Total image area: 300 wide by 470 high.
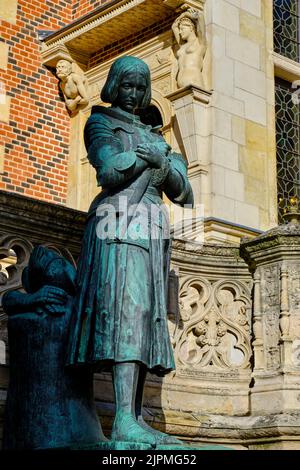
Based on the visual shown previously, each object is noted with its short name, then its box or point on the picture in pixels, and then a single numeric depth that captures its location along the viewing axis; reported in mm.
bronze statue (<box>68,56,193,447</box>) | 4977
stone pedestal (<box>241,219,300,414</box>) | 6352
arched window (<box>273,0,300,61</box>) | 13268
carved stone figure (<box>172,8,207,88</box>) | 11938
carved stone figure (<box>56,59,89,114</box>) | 13539
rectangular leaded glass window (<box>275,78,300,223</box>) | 12781
